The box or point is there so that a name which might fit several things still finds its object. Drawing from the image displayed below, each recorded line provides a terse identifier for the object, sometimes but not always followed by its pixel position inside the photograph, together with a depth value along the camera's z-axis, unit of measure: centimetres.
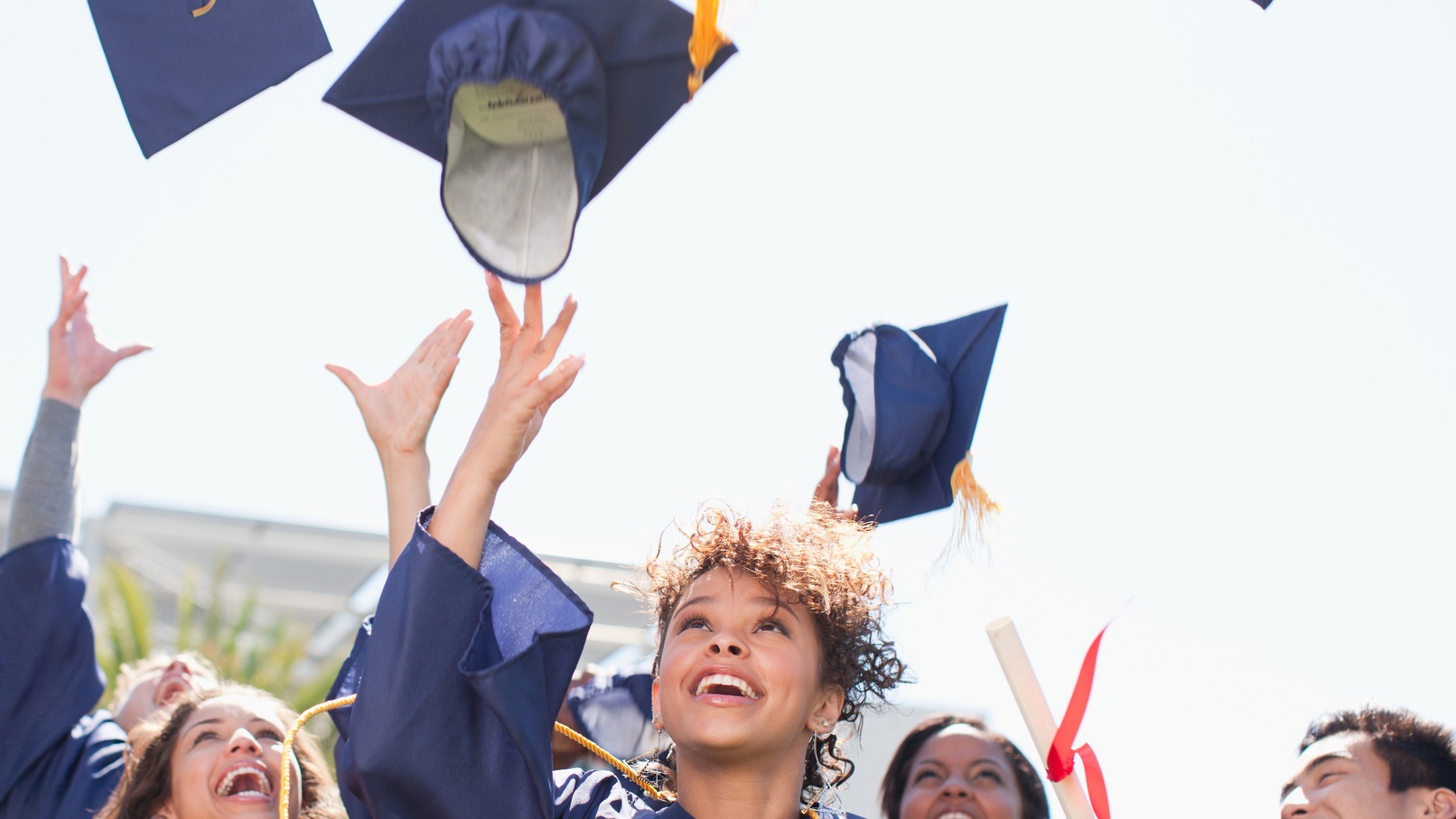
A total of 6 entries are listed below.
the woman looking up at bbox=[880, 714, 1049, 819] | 346
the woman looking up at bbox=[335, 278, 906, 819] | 193
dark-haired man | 290
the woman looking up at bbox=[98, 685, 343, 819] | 306
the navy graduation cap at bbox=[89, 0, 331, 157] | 293
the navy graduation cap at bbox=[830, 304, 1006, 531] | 352
